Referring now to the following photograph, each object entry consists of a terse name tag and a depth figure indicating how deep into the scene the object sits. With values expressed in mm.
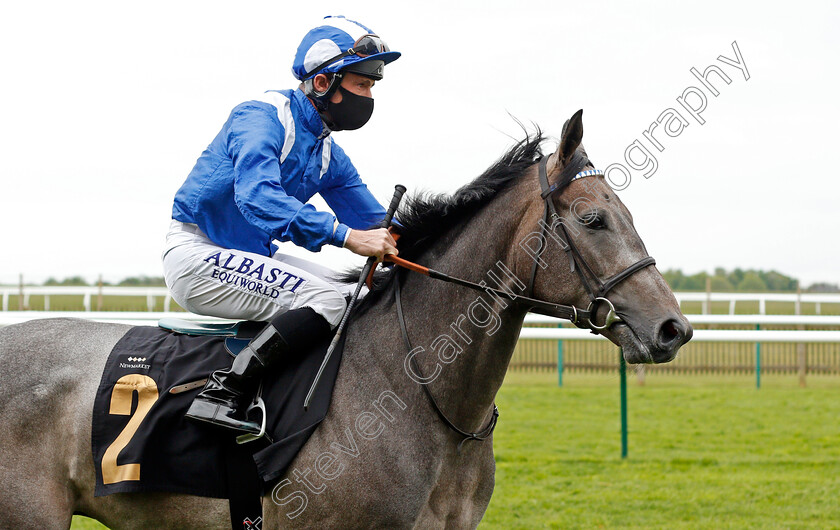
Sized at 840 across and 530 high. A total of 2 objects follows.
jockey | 5719
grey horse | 5422
